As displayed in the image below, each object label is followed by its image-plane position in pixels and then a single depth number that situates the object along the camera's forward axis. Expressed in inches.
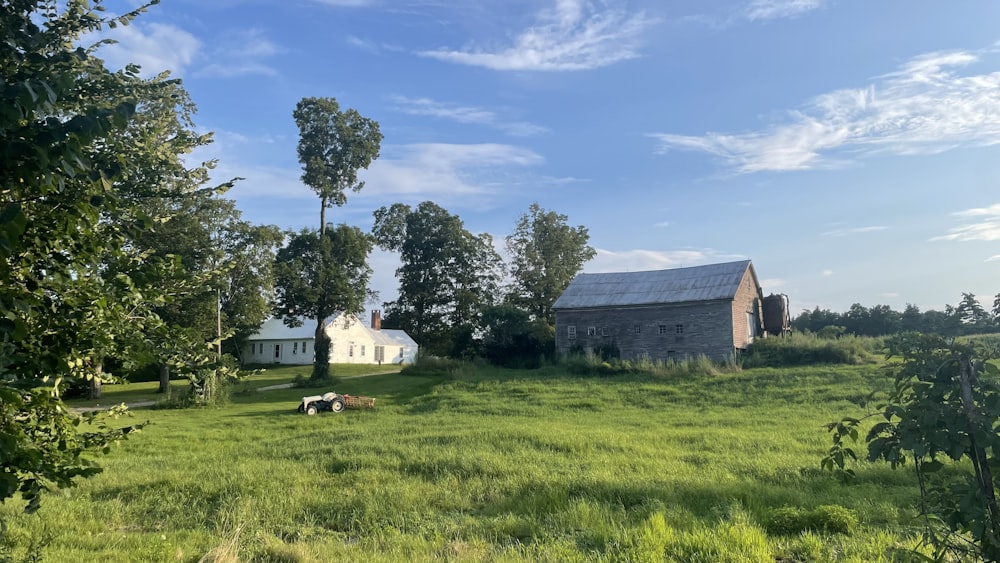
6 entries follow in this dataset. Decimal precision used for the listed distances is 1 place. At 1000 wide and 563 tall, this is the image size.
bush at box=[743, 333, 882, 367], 1258.0
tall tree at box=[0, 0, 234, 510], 107.2
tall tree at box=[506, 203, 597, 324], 2415.1
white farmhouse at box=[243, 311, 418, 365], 2401.6
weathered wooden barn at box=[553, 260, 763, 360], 1427.2
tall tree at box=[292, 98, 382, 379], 1614.2
